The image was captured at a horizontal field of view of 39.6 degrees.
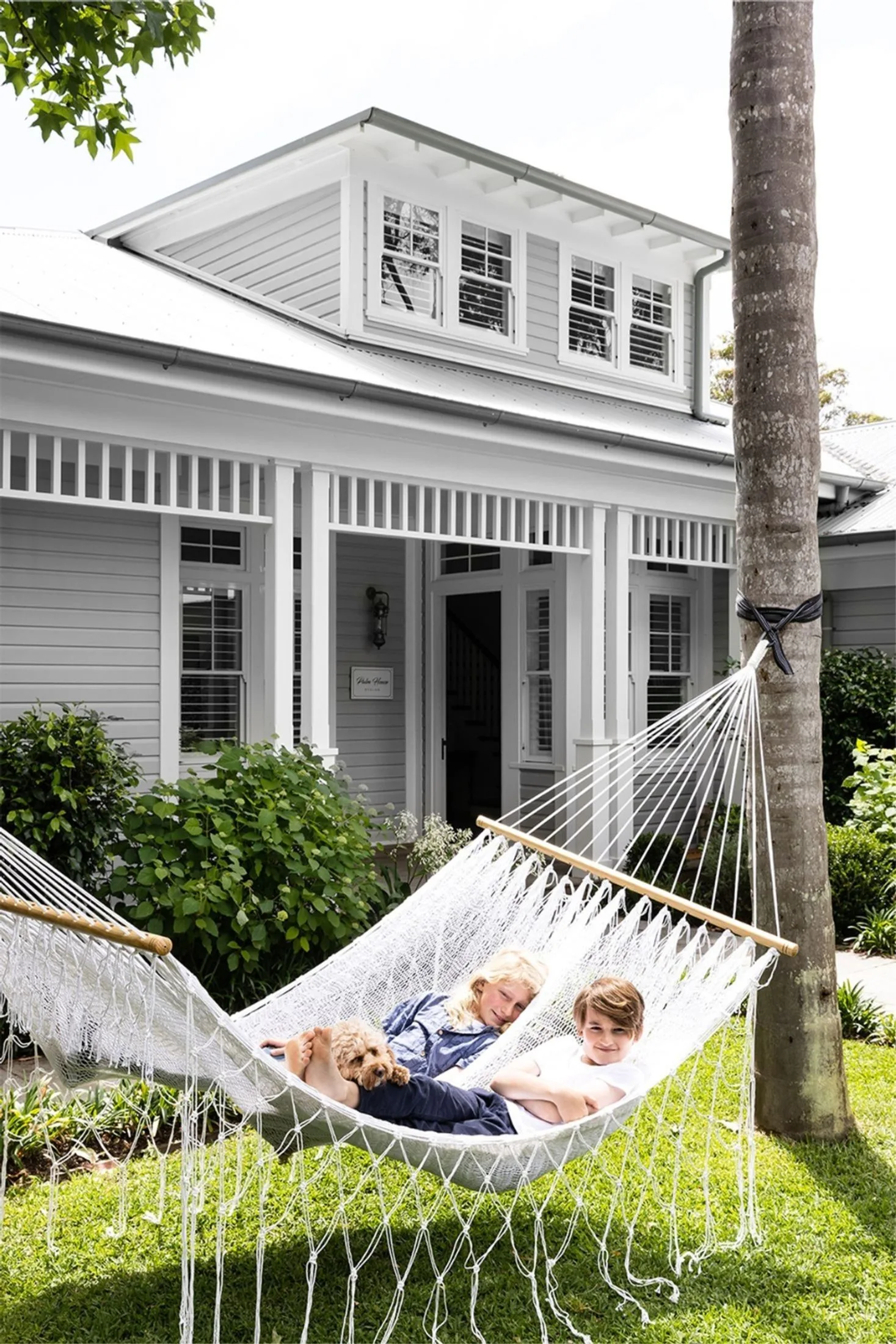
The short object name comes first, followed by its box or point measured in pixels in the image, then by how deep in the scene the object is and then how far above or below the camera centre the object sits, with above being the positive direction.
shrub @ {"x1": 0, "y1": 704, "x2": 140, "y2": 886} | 5.11 -0.46
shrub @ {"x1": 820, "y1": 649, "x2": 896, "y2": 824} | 8.59 -0.22
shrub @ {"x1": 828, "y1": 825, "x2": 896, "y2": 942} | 6.66 -1.04
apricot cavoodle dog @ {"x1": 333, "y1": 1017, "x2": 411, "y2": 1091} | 2.73 -0.83
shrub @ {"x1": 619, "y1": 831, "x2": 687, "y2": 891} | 7.64 -1.16
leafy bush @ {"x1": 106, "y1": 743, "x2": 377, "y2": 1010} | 4.66 -0.75
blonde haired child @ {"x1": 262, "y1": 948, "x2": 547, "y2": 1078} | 3.43 -0.96
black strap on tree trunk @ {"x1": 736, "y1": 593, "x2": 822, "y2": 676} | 3.84 +0.20
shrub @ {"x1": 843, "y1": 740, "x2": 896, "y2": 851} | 7.14 -0.65
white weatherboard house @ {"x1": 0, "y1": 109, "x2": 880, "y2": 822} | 5.89 +1.14
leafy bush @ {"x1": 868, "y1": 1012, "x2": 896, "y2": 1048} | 4.89 -1.38
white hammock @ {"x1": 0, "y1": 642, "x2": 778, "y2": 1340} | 2.54 -0.79
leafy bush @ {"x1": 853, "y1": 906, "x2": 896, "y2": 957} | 6.33 -1.30
